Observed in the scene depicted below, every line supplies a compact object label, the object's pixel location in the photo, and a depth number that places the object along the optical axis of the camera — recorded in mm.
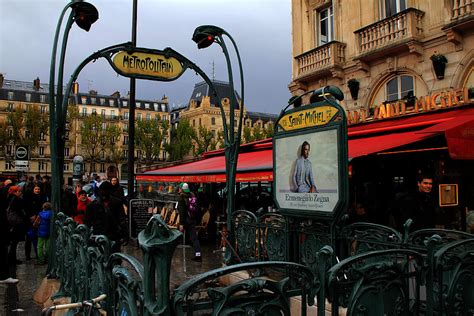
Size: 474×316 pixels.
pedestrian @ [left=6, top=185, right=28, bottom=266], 7977
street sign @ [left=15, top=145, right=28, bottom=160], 10969
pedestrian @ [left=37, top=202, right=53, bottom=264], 8266
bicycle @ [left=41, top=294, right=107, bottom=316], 2760
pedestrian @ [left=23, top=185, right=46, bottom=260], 9266
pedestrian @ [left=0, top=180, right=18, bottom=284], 6758
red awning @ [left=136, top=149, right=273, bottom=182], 8137
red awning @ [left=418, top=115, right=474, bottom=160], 6020
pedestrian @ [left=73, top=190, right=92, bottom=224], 8227
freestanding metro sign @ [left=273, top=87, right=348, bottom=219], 4172
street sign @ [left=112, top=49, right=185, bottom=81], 6250
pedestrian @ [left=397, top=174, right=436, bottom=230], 5344
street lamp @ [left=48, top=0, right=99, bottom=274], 6070
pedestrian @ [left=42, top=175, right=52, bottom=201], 11739
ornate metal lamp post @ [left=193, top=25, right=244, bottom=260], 7062
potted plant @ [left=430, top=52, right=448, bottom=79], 10633
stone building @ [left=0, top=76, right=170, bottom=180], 67375
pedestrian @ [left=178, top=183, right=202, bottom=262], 9051
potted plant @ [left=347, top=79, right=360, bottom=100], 13352
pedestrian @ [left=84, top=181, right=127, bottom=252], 6195
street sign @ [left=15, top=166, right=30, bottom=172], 10884
